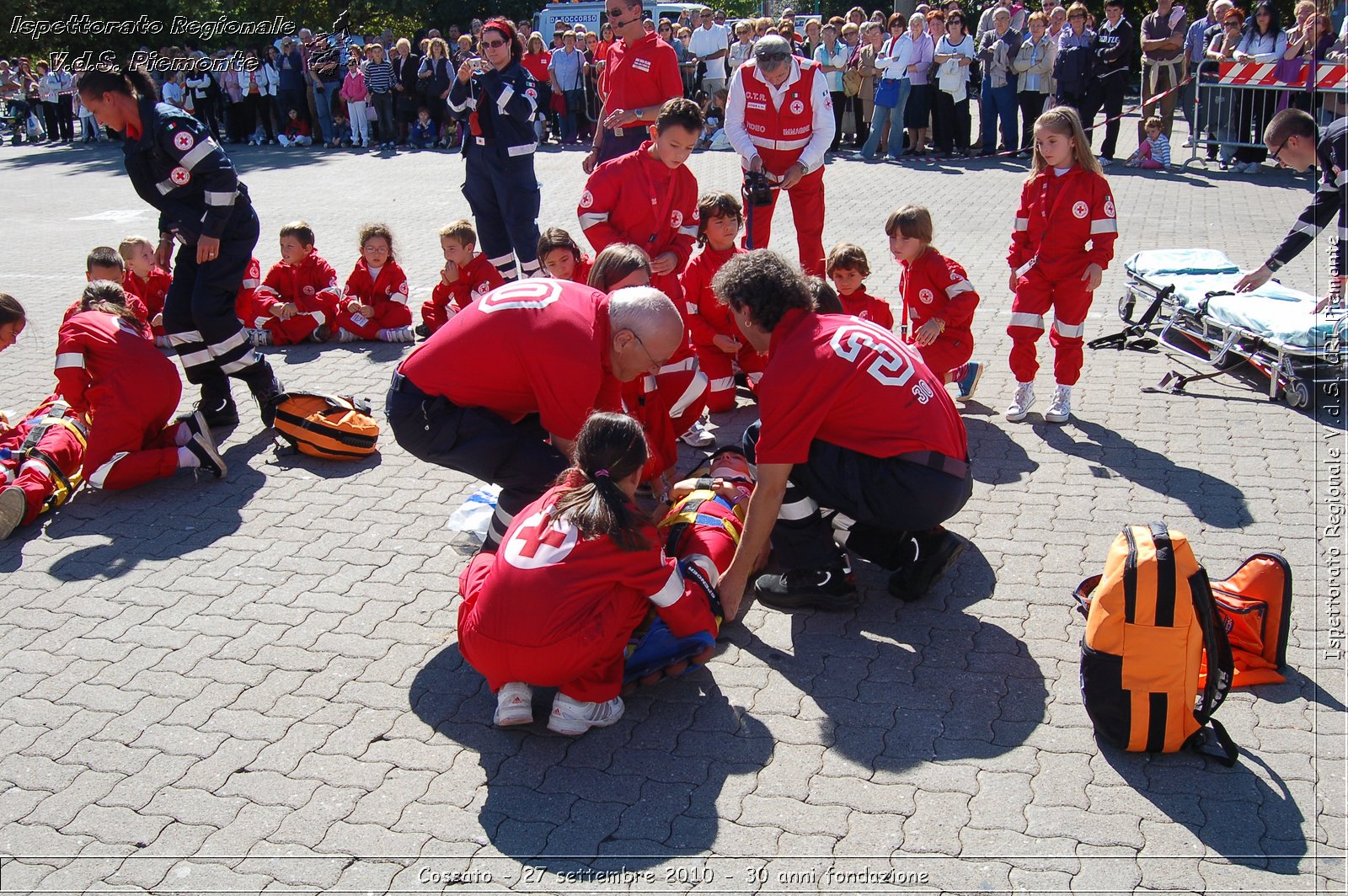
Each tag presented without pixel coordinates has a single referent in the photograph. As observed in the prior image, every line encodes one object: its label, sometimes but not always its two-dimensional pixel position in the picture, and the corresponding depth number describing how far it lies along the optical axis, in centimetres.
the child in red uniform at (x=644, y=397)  471
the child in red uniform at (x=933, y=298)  581
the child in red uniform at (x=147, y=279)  740
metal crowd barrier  1229
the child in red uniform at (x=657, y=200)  586
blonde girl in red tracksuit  554
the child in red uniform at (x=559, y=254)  605
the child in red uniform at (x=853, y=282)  589
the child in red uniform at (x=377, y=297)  763
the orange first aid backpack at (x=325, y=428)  568
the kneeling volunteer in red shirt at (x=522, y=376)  376
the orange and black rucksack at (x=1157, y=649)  312
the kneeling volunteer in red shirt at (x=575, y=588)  327
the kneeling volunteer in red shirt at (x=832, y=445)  376
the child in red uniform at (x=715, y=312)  602
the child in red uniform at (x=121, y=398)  528
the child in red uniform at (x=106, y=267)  659
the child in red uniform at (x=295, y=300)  766
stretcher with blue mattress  580
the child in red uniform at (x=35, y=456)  495
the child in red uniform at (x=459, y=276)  740
